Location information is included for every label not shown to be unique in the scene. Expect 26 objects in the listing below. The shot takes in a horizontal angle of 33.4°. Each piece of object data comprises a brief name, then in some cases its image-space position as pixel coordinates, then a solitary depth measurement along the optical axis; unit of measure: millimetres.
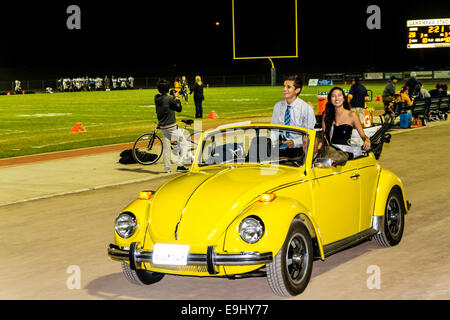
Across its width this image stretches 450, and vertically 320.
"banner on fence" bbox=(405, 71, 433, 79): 77500
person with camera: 15852
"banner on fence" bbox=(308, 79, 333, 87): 73125
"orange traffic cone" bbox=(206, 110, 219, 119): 32744
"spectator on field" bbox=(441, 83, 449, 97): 29009
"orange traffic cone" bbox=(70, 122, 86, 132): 27422
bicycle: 17172
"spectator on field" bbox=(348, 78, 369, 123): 23375
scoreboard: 64425
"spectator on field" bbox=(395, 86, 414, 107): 26234
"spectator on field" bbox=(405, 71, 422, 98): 28188
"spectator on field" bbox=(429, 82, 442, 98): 29016
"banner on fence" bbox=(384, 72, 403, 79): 77812
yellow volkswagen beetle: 6305
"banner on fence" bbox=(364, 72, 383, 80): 82188
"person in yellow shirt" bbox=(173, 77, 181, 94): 27028
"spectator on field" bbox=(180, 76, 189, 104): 42434
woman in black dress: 9891
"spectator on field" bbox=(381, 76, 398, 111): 26766
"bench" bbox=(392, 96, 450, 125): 26108
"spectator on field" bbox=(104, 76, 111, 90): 75888
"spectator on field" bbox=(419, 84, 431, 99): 27797
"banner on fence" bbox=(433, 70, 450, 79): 77188
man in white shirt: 9430
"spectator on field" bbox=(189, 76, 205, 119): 32188
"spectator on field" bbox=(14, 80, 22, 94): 71125
